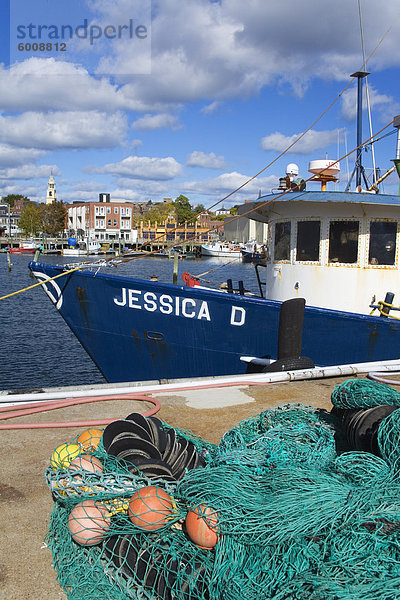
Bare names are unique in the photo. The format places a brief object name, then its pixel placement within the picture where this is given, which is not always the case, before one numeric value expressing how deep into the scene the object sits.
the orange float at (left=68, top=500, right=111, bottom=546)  2.72
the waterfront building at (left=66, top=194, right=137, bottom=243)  112.94
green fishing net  2.40
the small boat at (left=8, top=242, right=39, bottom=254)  80.49
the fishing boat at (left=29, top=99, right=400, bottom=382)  8.38
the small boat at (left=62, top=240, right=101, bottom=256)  82.06
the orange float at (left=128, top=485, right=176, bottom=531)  2.63
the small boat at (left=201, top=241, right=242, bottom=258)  85.25
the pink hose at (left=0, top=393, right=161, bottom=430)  4.52
